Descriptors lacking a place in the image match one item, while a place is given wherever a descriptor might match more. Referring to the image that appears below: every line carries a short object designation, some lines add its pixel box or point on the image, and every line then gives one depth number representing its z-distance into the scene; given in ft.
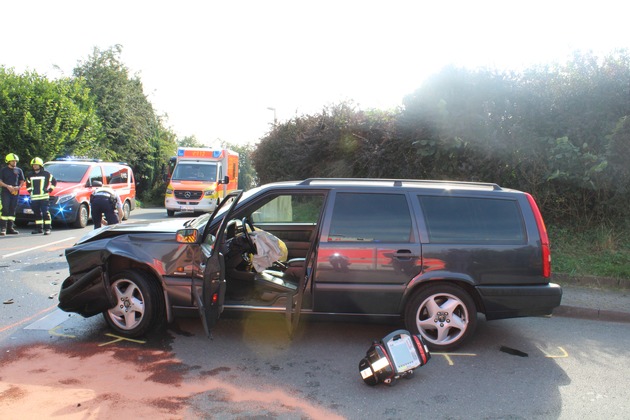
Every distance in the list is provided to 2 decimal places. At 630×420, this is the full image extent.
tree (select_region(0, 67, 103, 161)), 60.18
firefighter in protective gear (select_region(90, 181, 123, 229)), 29.19
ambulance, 60.44
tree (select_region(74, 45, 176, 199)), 86.79
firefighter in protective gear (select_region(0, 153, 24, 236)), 38.52
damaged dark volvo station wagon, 15.06
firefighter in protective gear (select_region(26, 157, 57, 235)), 38.86
